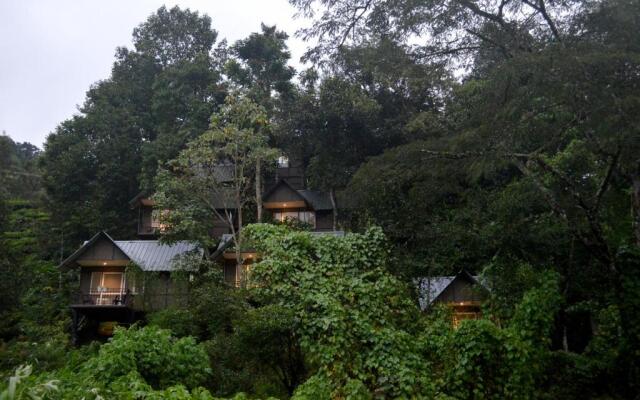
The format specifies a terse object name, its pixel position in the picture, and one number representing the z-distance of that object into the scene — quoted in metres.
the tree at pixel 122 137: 24.12
